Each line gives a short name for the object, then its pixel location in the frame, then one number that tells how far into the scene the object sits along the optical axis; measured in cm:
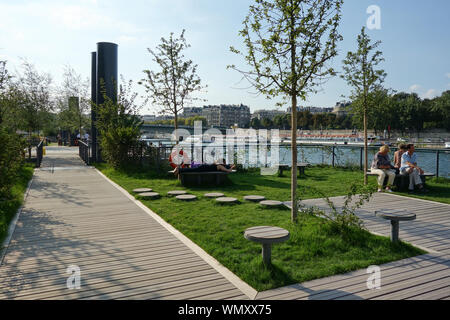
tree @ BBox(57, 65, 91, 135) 2964
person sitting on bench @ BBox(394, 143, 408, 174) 1059
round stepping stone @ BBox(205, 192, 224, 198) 881
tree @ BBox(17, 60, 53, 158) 2356
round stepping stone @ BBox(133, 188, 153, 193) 948
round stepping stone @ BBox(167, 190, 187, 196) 920
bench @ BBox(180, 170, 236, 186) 1073
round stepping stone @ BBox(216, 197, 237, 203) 809
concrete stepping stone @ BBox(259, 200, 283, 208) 766
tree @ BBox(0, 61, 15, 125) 1384
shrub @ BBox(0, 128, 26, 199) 720
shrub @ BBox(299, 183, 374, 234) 537
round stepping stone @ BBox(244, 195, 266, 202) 840
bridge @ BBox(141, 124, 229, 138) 6710
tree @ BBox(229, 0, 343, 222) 588
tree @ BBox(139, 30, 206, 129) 1470
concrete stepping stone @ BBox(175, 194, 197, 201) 849
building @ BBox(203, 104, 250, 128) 19338
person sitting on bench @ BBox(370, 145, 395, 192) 993
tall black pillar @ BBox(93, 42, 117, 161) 1797
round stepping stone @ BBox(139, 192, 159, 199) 875
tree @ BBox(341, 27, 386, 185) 1056
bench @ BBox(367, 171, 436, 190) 978
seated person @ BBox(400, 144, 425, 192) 966
